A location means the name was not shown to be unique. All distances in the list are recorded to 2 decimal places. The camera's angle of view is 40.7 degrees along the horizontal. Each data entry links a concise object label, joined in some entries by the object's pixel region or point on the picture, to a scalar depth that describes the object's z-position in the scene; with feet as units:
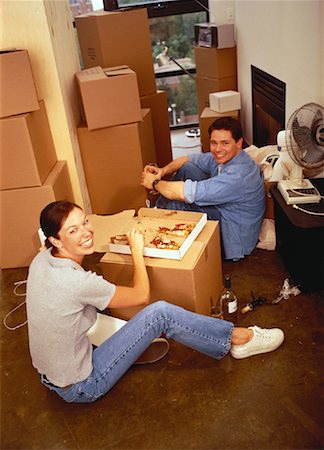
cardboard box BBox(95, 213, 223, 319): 6.11
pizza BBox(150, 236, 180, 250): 6.23
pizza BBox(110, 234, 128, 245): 6.57
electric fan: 7.04
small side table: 6.74
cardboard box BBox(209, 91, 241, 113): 12.29
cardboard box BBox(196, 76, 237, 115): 13.56
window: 14.78
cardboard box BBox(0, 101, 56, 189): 7.90
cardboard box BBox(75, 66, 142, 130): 8.86
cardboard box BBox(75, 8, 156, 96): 10.57
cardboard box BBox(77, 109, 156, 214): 9.51
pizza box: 6.27
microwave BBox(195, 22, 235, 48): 12.83
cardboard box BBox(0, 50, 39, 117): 7.70
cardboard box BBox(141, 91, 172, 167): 11.84
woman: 4.96
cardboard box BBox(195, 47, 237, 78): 13.23
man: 7.71
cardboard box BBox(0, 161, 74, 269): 8.51
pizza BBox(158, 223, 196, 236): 6.61
